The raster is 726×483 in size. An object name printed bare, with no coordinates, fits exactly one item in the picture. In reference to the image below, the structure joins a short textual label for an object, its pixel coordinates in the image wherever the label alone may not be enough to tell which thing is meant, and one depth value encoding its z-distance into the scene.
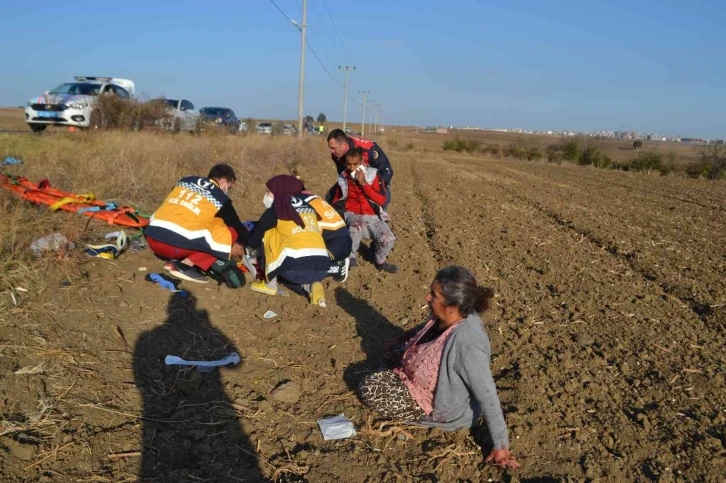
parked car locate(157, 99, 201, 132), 16.30
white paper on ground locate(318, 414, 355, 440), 3.22
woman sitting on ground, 2.91
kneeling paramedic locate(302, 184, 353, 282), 5.42
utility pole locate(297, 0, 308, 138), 23.55
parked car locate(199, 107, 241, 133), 23.27
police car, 14.54
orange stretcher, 5.89
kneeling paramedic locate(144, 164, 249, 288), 4.93
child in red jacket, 6.27
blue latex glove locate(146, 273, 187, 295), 5.04
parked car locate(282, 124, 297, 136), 31.61
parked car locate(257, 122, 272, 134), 32.94
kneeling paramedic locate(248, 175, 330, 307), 4.91
